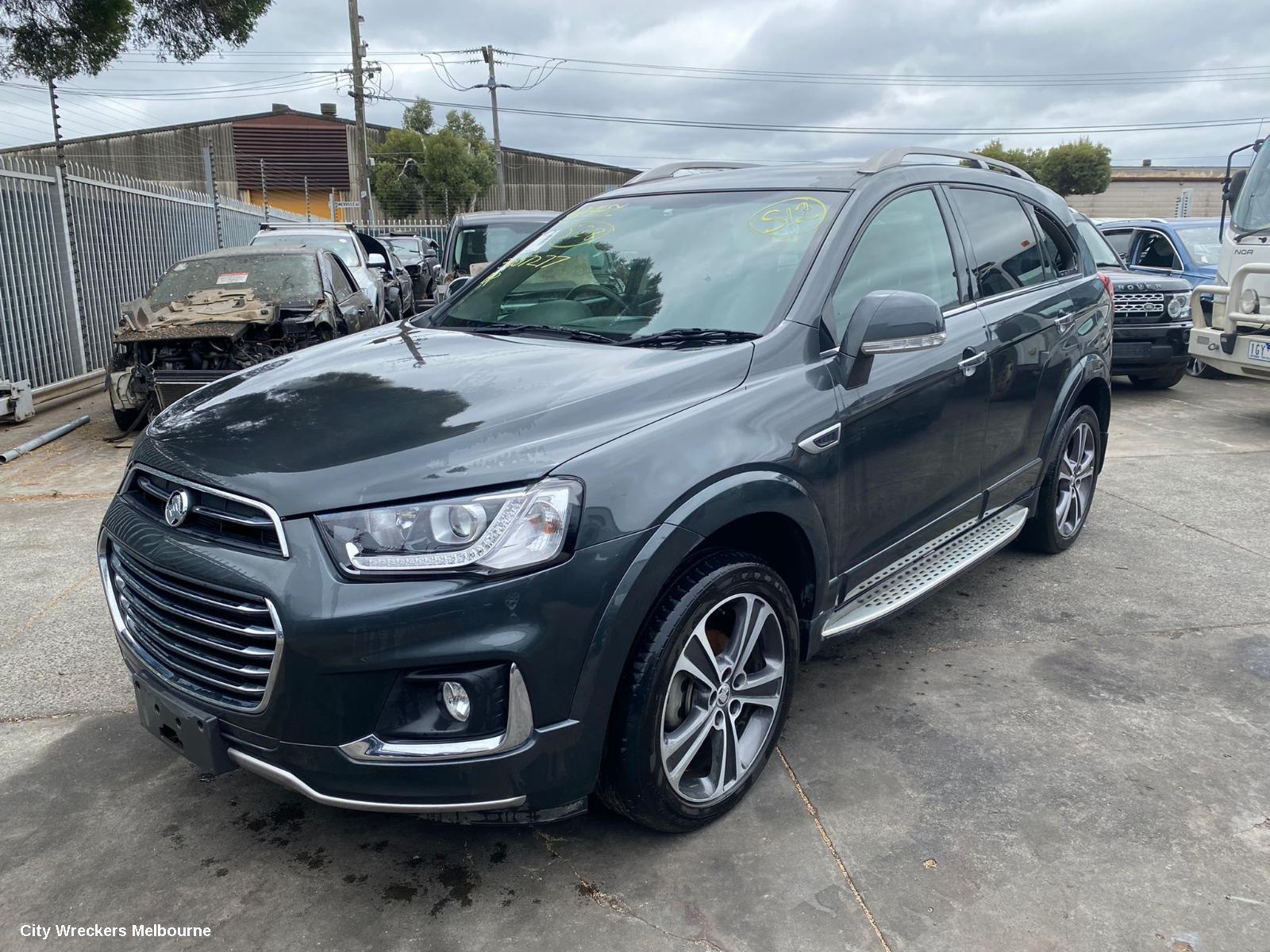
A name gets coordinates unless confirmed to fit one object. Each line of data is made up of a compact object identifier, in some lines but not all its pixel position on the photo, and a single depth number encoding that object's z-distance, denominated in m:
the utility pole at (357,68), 28.07
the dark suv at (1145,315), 9.65
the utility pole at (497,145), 38.41
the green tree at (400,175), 36.69
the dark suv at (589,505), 2.17
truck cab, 8.14
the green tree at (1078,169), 43.56
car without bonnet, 7.46
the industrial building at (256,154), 43.91
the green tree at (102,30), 9.55
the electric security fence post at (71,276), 10.20
